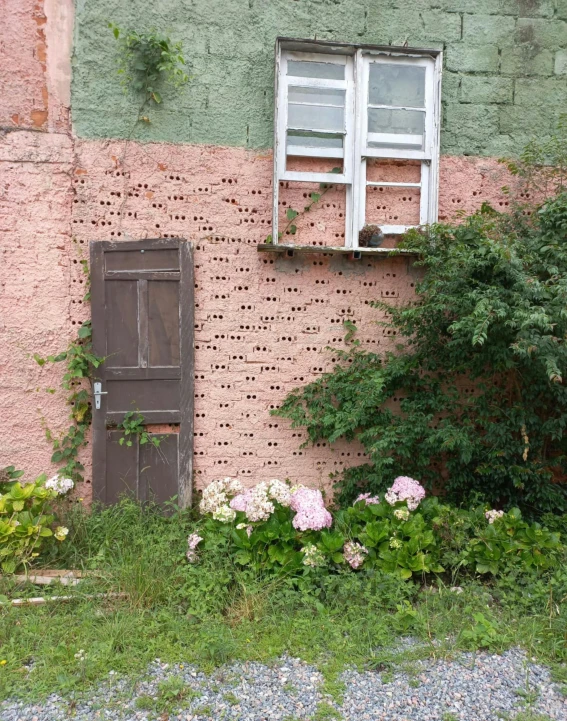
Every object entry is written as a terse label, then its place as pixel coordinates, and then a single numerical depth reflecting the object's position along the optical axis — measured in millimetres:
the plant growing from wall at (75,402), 4383
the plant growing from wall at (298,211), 4594
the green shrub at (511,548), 3693
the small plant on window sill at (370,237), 4637
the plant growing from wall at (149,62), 4355
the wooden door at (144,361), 4441
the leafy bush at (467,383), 3881
